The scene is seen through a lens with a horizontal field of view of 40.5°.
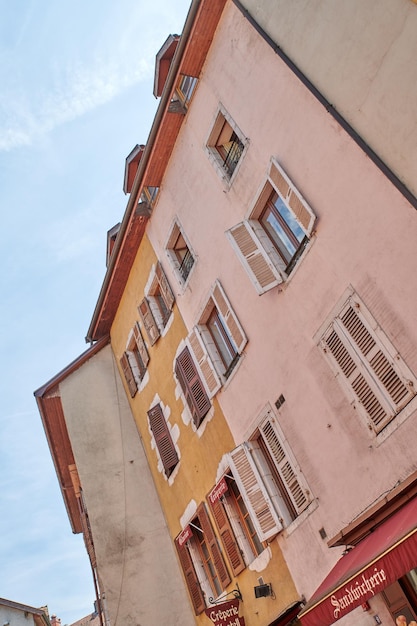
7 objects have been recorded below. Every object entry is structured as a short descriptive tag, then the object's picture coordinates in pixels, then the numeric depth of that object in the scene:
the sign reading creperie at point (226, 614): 9.88
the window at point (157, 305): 13.18
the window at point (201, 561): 10.94
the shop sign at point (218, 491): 10.38
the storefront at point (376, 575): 5.44
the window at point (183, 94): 12.03
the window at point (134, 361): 14.64
